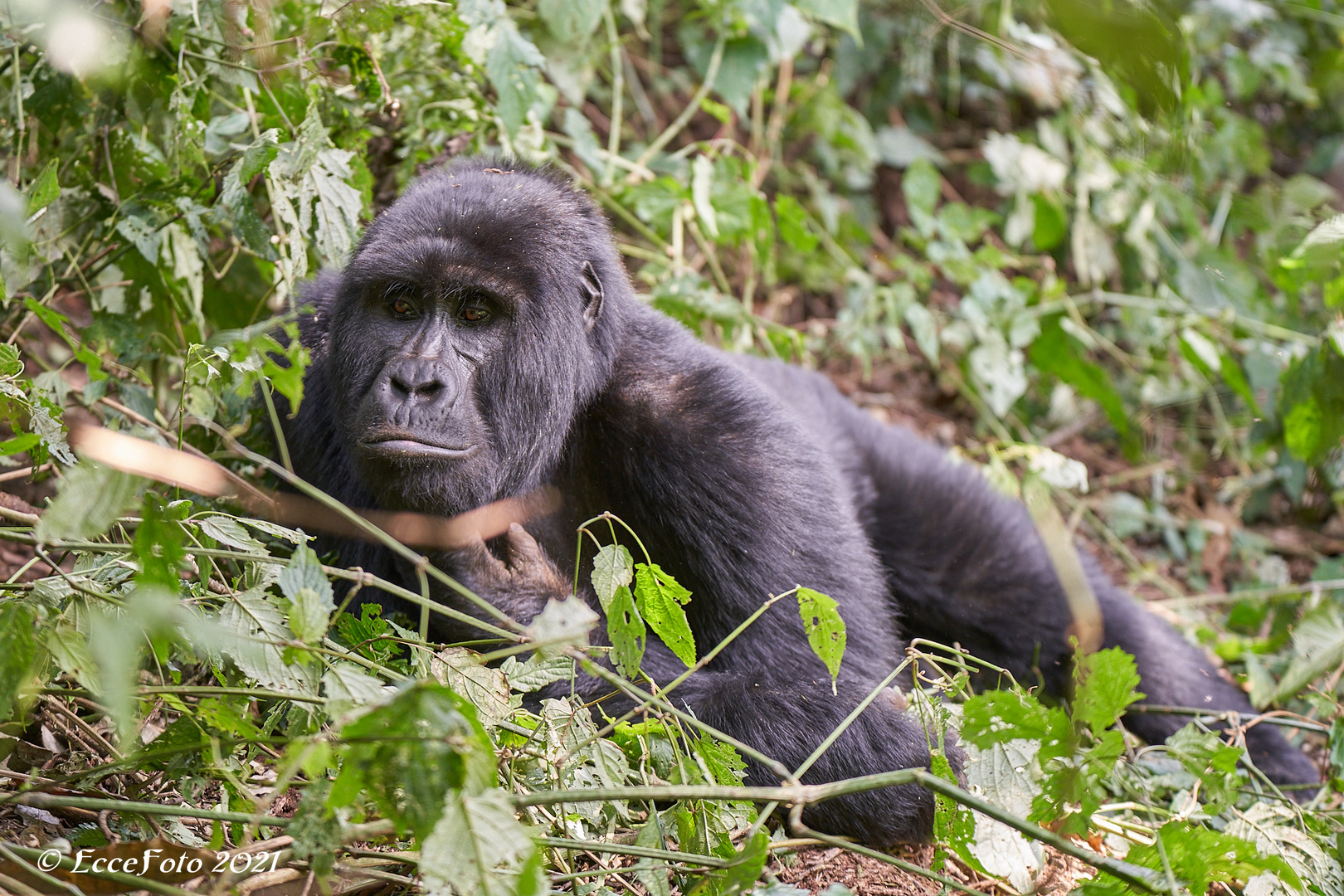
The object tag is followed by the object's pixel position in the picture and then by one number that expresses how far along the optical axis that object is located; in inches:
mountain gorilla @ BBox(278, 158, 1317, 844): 224.1
